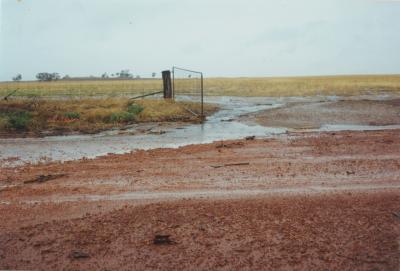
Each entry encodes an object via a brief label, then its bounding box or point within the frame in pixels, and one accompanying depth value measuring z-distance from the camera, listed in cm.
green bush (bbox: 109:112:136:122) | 1834
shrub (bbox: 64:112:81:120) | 1848
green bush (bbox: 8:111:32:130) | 1636
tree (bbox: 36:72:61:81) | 15812
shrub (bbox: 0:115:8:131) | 1641
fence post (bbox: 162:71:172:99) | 2379
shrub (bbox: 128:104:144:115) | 1969
